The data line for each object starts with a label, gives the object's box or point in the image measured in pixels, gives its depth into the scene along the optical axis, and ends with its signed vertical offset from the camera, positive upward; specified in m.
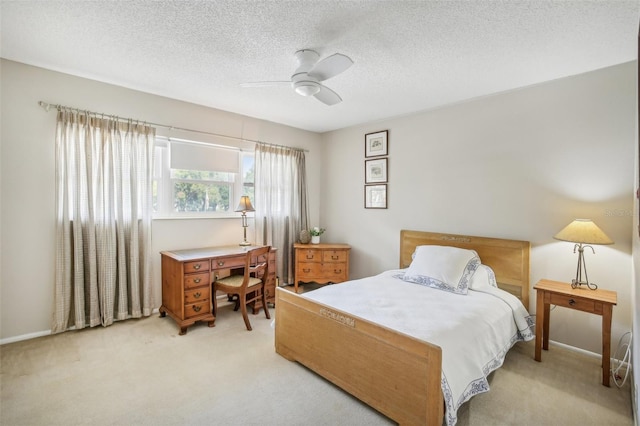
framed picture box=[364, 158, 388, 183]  4.28 +0.60
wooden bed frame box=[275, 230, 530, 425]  1.66 -0.96
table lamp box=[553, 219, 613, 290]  2.37 -0.21
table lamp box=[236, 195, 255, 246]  3.81 +0.06
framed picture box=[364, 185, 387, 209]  4.30 +0.21
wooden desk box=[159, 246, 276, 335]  3.05 -0.74
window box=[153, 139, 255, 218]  3.62 +0.42
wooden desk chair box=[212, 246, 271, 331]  3.21 -0.81
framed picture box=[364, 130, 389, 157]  4.25 +0.99
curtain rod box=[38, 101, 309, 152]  2.84 +1.01
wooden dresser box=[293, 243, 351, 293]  4.40 -0.79
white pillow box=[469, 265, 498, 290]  2.93 -0.69
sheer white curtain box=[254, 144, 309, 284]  4.38 +0.18
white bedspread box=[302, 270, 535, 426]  1.82 -0.80
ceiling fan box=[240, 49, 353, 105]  2.09 +1.02
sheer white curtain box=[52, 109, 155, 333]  2.91 -0.09
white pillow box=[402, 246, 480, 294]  2.88 -0.59
